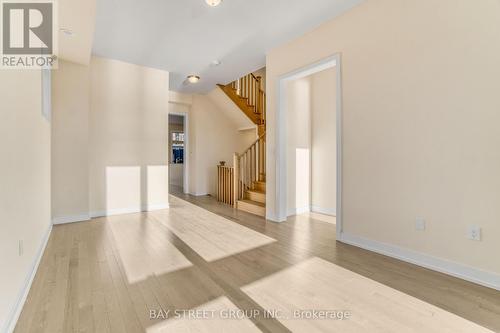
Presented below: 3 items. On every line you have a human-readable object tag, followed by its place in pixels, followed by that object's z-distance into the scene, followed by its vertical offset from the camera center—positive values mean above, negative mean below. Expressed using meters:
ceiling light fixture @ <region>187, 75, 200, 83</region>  5.40 +1.91
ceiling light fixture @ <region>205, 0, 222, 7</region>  2.74 +1.84
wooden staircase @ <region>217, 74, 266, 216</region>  5.30 -0.06
